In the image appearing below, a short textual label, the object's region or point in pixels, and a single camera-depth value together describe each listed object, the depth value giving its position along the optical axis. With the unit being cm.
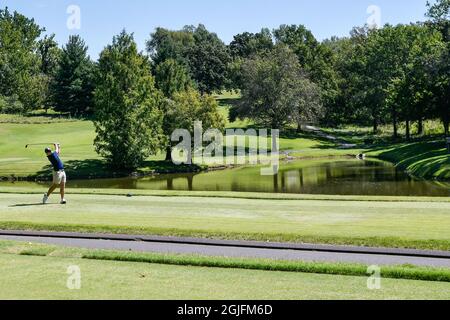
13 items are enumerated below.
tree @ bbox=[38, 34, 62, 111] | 15291
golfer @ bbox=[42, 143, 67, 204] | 2388
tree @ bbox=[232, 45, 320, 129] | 9512
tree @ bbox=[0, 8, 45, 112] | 8731
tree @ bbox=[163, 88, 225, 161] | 7019
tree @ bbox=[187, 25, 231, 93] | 15175
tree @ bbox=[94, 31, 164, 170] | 6319
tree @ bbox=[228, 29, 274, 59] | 15888
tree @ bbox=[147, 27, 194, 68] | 10581
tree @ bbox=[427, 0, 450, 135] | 6825
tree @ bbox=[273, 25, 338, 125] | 12031
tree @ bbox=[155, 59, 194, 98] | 7762
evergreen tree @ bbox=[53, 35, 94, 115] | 11025
